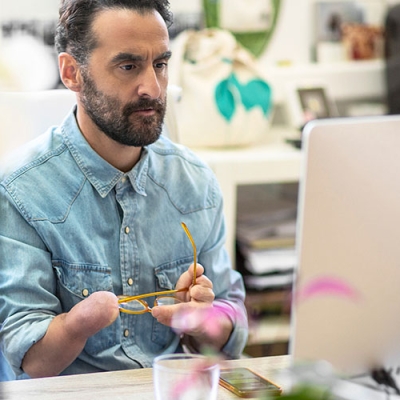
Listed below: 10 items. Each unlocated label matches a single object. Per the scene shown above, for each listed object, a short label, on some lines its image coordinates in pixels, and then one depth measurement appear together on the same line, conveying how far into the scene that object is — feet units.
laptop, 5.73
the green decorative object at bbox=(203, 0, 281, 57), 12.08
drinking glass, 5.93
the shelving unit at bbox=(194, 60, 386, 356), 10.82
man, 7.19
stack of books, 11.09
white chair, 7.87
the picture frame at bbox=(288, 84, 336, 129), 11.77
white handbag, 10.90
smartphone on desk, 6.35
